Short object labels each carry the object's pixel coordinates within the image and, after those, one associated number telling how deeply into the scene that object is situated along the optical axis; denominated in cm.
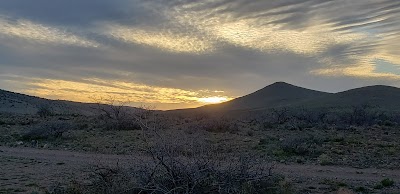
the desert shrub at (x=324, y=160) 1825
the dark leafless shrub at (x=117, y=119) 3086
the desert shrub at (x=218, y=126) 2995
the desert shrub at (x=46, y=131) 2677
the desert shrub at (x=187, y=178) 934
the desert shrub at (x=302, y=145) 2045
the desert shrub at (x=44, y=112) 4803
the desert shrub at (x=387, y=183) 1352
